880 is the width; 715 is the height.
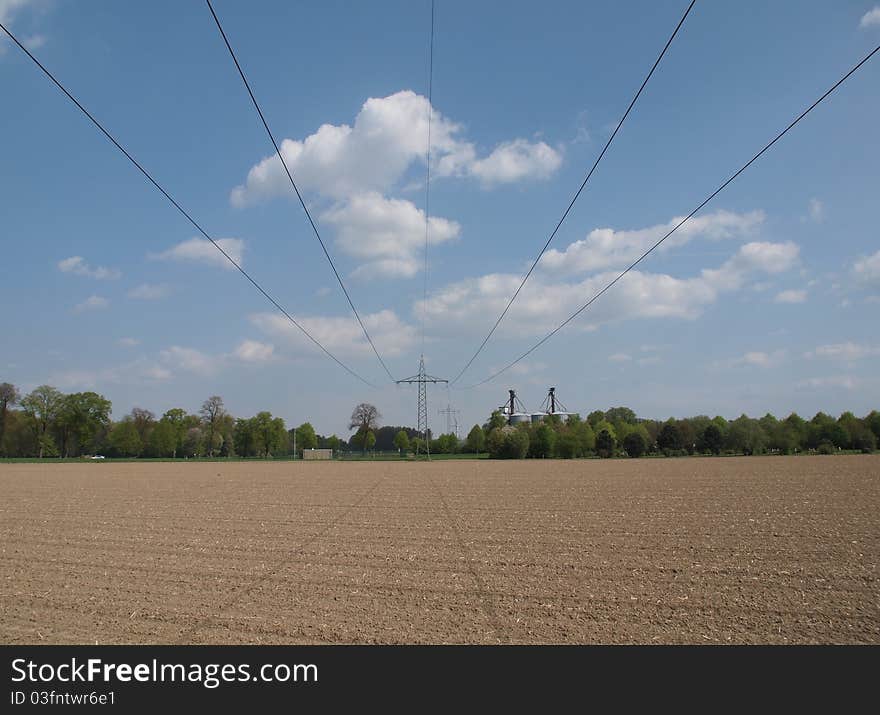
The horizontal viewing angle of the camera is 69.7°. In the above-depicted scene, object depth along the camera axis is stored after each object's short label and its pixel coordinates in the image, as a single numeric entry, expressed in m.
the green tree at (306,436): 163.62
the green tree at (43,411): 113.75
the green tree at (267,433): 141.88
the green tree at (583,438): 114.09
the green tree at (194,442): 138.62
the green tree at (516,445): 107.69
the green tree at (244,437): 143.38
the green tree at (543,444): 110.25
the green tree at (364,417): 158.25
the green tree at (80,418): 115.50
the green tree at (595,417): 172.38
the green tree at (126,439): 129.25
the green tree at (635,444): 113.00
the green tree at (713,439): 112.81
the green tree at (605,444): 110.25
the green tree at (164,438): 130.38
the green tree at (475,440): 150.00
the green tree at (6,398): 112.62
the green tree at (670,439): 115.00
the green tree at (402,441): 161.38
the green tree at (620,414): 186.50
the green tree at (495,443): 110.31
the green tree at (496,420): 152.89
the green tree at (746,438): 111.12
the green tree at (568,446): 111.50
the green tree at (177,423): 132.75
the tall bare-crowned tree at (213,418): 136.00
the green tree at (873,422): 111.74
